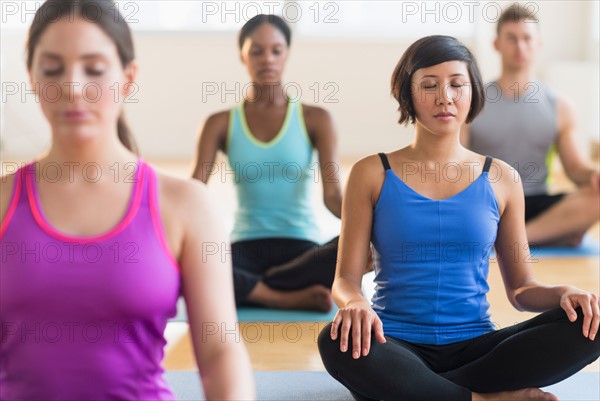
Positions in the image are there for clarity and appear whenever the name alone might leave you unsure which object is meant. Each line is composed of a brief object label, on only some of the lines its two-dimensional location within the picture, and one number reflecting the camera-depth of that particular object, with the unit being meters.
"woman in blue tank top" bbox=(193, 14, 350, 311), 6.36
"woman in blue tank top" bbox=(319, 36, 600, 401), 3.99
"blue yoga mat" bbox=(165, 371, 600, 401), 4.71
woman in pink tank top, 2.55
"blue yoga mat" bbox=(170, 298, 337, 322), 6.04
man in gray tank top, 7.87
